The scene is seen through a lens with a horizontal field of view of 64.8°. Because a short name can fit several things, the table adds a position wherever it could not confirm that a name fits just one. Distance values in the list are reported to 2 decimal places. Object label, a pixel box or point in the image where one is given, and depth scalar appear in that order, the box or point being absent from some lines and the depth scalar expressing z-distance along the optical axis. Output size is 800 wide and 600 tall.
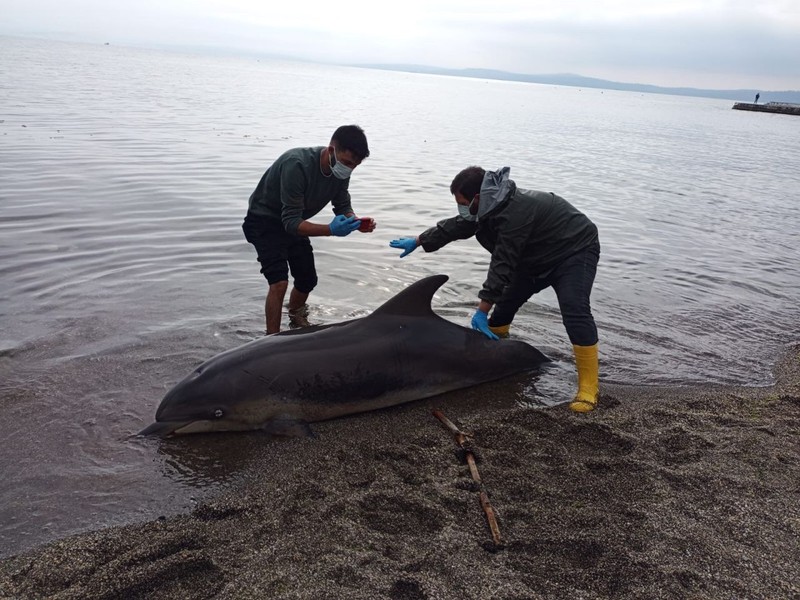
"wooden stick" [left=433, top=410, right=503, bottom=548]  4.05
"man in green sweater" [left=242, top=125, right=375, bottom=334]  6.62
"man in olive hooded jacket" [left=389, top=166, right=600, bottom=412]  6.10
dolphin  5.43
